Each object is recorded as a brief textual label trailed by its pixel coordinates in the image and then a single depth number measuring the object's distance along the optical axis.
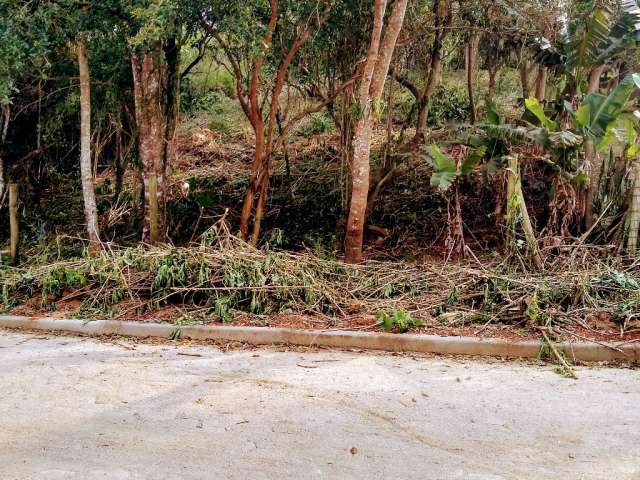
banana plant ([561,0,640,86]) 9.95
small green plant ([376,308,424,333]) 7.11
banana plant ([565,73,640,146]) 8.89
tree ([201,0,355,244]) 9.28
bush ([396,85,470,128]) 15.67
